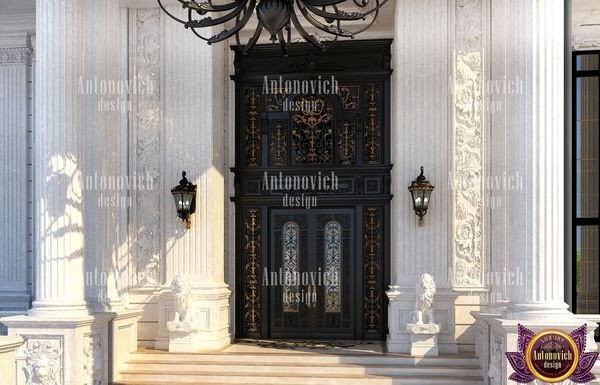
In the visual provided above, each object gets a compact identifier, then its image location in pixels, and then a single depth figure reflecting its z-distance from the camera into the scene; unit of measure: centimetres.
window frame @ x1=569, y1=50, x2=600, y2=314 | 1205
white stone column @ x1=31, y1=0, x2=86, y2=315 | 891
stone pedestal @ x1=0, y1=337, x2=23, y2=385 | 629
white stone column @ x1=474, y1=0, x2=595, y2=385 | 820
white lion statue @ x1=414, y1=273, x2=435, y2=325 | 958
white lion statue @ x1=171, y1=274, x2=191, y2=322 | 995
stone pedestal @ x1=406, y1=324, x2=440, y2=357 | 968
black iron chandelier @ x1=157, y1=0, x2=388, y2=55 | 525
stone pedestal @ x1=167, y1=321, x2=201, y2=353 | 1011
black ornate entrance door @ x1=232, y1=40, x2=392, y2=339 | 1120
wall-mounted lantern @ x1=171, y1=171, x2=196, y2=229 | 1037
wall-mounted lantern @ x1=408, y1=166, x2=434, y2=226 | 1002
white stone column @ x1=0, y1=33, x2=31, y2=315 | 1208
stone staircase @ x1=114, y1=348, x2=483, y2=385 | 918
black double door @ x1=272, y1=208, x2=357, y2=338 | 1125
